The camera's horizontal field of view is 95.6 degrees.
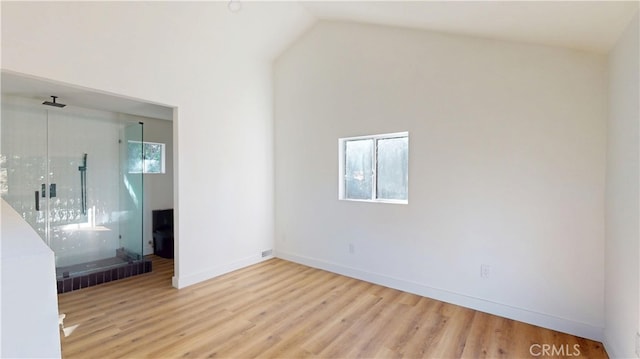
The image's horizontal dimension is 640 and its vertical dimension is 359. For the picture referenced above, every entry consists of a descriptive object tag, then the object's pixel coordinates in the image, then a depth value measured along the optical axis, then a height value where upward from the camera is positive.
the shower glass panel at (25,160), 3.40 +0.21
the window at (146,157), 4.44 +0.33
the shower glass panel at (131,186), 4.41 -0.14
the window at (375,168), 3.49 +0.11
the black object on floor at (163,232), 4.70 -0.92
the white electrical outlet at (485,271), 2.83 -0.93
